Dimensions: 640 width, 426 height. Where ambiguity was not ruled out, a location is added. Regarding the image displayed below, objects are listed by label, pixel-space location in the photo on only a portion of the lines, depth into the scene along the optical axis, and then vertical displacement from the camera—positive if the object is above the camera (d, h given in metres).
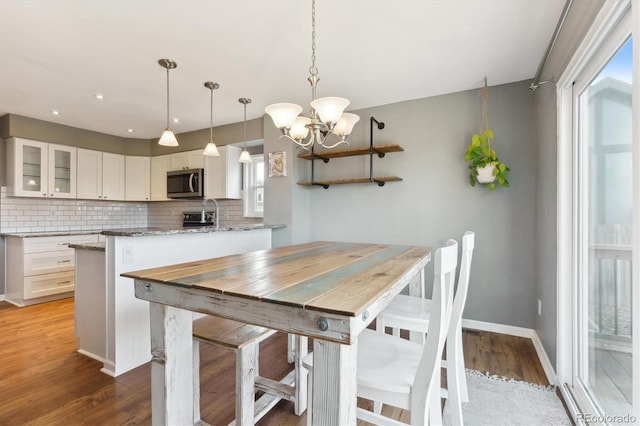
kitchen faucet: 4.52 +0.00
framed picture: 3.71 +0.62
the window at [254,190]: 4.36 +0.33
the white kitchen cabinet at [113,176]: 4.70 +0.59
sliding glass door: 1.31 -0.10
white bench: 1.40 -0.78
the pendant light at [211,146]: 2.77 +0.62
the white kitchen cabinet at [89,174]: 4.42 +0.58
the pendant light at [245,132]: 3.06 +1.10
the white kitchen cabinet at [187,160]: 4.49 +0.81
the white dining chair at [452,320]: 1.51 -0.60
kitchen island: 2.15 -0.60
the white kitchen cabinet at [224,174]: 4.23 +0.55
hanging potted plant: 2.64 +0.44
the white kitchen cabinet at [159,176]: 4.89 +0.62
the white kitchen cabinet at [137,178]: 4.96 +0.58
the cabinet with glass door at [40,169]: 3.86 +0.59
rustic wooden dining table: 0.87 -0.30
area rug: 1.67 -1.15
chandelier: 1.68 +0.59
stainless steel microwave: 4.41 +0.44
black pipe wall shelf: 3.20 +0.67
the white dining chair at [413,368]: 1.02 -0.61
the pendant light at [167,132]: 2.49 +0.68
